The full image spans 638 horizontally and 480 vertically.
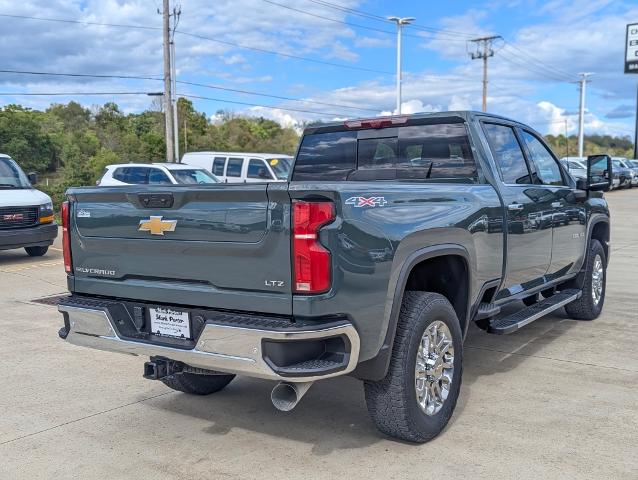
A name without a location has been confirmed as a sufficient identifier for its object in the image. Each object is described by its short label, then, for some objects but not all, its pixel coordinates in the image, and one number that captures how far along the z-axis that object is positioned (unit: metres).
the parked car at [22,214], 11.33
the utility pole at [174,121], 32.46
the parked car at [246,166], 18.33
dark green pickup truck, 3.29
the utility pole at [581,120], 57.36
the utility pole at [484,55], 52.75
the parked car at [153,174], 15.41
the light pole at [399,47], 34.44
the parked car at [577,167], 28.80
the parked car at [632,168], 36.28
